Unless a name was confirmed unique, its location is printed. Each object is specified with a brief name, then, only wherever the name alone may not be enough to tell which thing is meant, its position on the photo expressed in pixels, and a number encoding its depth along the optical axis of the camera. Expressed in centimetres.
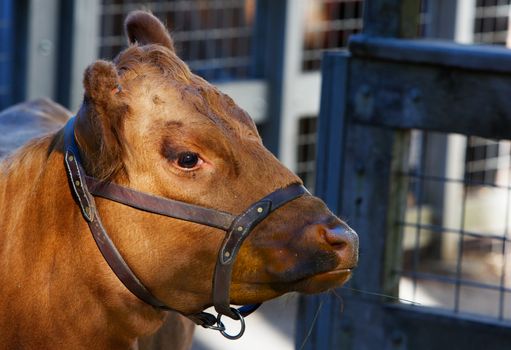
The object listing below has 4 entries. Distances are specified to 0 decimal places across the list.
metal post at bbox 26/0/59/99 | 1180
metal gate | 697
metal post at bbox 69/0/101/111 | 1206
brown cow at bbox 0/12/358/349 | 535
